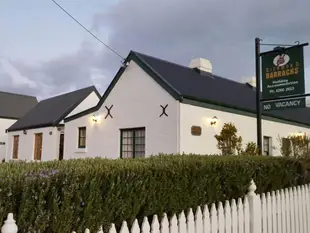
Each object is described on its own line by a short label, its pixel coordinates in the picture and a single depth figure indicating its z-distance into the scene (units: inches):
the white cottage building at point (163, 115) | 468.1
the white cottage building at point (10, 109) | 1245.1
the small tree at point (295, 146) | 431.9
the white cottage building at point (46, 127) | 788.6
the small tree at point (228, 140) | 471.5
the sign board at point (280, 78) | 344.8
